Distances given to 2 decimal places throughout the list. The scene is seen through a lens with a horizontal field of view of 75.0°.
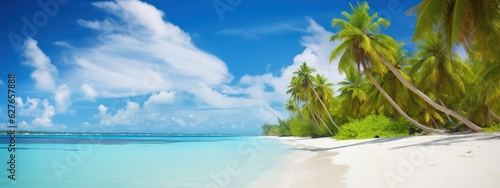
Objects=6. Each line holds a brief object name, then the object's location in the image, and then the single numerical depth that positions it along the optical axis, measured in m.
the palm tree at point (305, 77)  38.72
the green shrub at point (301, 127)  55.29
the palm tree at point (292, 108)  63.91
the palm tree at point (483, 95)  14.70
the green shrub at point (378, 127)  24.89
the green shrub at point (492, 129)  16.00
